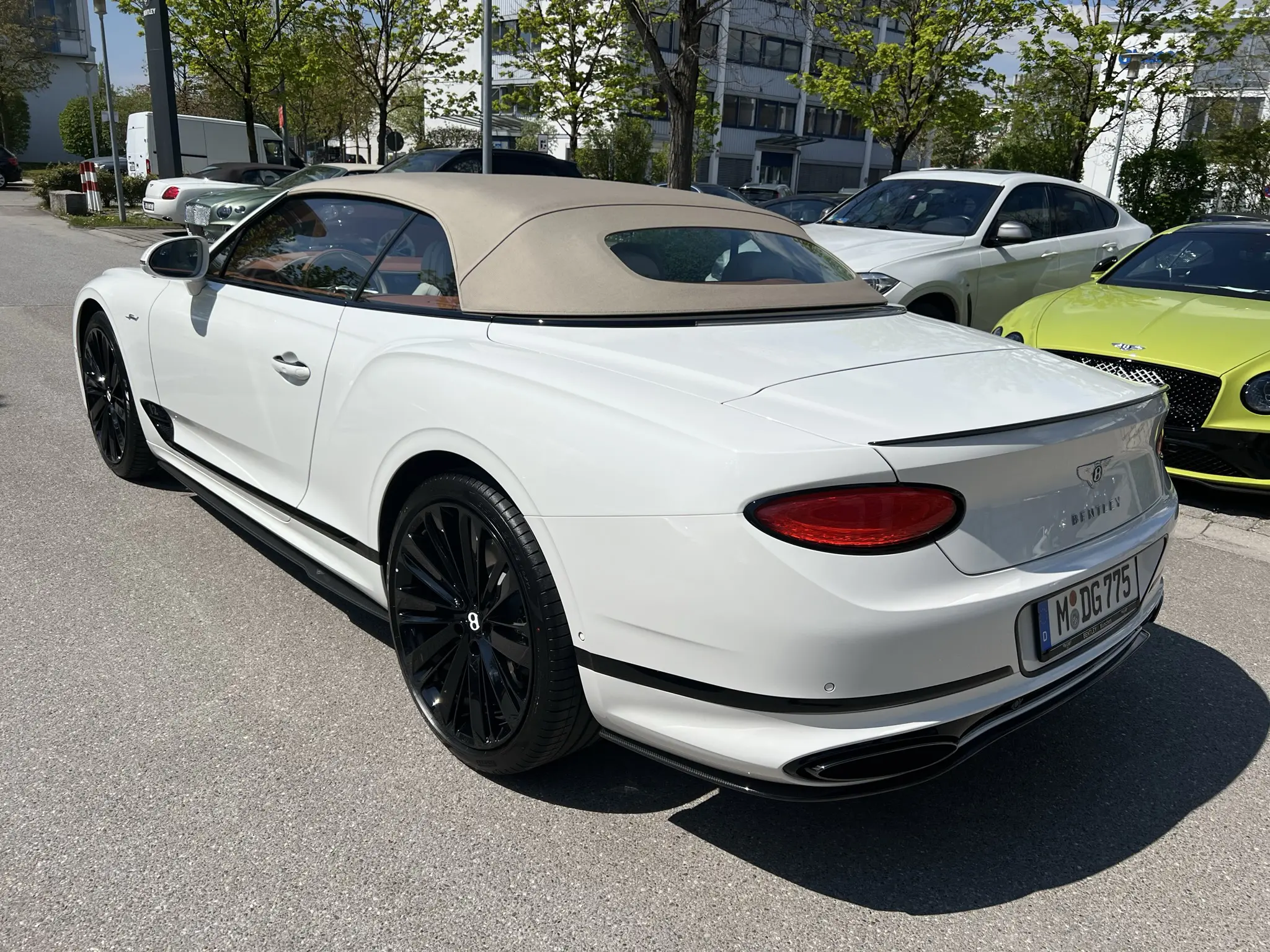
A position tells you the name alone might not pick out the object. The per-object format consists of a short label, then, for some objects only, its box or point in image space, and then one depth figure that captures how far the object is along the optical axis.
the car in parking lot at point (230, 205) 14.41
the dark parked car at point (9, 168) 34.53
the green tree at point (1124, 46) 19.67
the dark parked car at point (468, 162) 13.17
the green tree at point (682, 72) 11.31
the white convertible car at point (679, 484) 2.00
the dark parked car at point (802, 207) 15.07
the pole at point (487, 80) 14.09
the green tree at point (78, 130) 48.78
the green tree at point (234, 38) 22.34
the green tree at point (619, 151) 35.75
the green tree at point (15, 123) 47.94
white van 27.52
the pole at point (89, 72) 22.26
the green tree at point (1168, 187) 20.00
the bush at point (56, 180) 25.31
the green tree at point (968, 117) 23.64
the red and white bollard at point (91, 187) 20.56
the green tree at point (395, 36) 25.83
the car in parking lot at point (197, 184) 16.72
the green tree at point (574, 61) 26.75
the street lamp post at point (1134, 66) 19.84
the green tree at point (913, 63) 20.88
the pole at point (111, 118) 19.50
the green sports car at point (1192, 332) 4.98
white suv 7.11
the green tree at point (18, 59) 44.59
